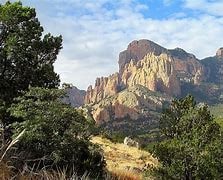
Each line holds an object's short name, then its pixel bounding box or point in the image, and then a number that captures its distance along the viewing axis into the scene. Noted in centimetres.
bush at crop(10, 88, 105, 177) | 1567
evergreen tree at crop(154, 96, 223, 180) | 1630
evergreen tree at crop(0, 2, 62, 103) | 2117
